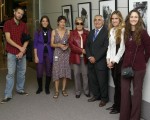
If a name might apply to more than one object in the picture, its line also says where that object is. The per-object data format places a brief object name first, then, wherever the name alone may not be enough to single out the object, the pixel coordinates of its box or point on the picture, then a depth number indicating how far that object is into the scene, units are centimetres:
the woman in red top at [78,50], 428
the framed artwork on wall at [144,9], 321
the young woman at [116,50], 348
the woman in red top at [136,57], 306
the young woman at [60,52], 443
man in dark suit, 400
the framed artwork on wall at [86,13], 471
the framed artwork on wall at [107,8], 402
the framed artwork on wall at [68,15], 540
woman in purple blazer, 457
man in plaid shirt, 423
